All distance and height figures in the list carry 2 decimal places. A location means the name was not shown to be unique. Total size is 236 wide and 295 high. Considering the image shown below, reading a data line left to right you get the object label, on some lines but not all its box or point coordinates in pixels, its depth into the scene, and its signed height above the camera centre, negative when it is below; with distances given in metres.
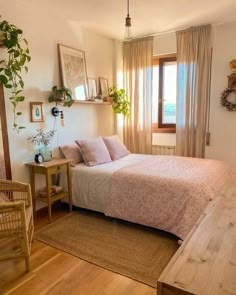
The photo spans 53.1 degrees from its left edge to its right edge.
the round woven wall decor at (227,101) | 3.46 +0.12
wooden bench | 0.87 -0.64
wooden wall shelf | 3.44 +0.15
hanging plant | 2.37 +0.54
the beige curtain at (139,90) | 4.02 +0.36
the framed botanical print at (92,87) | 3.76 +0.40
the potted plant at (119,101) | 4.05 +0.17
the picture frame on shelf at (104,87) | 4.00 +0.43
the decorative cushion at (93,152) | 3.15 -0.54
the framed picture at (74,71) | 3.26 +0.59
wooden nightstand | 2.71 -0.69
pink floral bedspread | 2.24 -0.83
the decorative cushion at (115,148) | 3.50 -0.55
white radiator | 4.07 -0.68
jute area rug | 1.97 -1.28
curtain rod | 3.42 +1.24
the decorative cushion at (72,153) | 3.22 -0.56
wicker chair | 1.80 -0.87
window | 4.04 +0.30
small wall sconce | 3.17 -0.01
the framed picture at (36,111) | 2.90 +0.02
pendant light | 2.33 +0.84
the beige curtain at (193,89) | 3.50 +0.32
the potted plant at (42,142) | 2.95 -0.37
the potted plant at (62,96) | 3.07 +0.21
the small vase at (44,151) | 2.95 -0.48
